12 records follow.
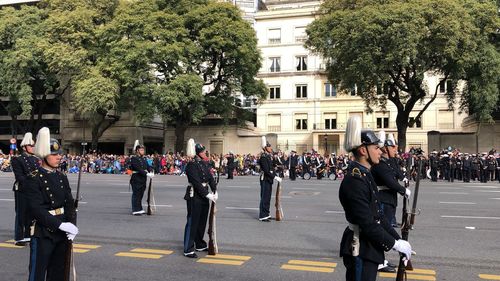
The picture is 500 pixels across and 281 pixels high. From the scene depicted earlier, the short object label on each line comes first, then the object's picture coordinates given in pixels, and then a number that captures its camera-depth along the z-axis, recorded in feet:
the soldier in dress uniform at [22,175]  30.30
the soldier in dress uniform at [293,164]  100.58
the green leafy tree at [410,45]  104.06
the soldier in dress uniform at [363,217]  13.70
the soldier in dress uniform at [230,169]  104.22
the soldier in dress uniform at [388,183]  27.22
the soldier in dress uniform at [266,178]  40.75
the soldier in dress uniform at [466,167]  99.25
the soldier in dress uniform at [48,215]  16.62
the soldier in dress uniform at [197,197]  27.89
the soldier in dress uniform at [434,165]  99.14
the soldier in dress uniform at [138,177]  45.16
